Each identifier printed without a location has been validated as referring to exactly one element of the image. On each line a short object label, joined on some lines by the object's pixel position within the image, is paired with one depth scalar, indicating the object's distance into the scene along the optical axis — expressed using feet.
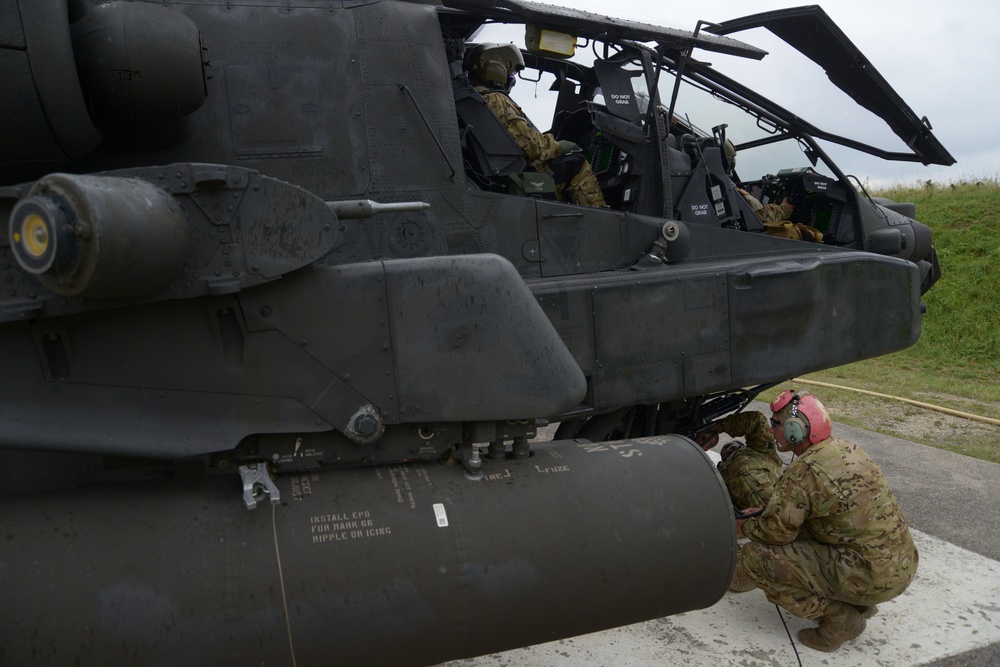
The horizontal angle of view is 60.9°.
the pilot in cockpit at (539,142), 15.98
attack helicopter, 8.73
